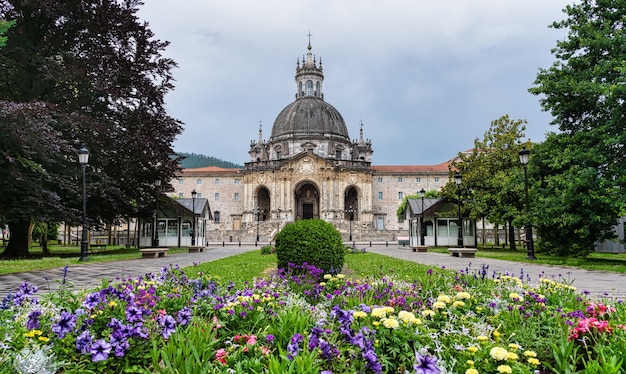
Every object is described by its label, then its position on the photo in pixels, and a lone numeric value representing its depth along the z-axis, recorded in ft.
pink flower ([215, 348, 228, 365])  11.09
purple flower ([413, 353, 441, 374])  8.49
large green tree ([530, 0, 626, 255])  52.06
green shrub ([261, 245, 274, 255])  77.00
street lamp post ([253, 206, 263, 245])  211.41
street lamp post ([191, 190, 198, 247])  107.86
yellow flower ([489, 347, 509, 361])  9.03
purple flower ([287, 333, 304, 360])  9.96
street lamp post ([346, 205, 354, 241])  214.28
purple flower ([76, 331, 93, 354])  10.07
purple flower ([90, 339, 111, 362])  9.61
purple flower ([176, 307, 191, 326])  12.62
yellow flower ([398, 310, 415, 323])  11.17
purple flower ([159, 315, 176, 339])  11.09
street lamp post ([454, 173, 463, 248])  81.63
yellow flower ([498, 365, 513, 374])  8.56
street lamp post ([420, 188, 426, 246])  101.80
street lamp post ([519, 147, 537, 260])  59.06
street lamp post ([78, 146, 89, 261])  54.29
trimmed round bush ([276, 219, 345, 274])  35.04
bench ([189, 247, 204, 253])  89.79
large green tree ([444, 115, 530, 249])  88.69
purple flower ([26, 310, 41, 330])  11.53
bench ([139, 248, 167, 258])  65.26
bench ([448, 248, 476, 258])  66.23
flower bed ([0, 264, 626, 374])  10.11
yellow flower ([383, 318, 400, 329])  10.18
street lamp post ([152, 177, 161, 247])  77.20
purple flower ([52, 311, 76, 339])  10.51
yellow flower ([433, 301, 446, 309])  13.28
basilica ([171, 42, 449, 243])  204.54
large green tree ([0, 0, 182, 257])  55.47
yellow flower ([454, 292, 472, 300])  14.65
